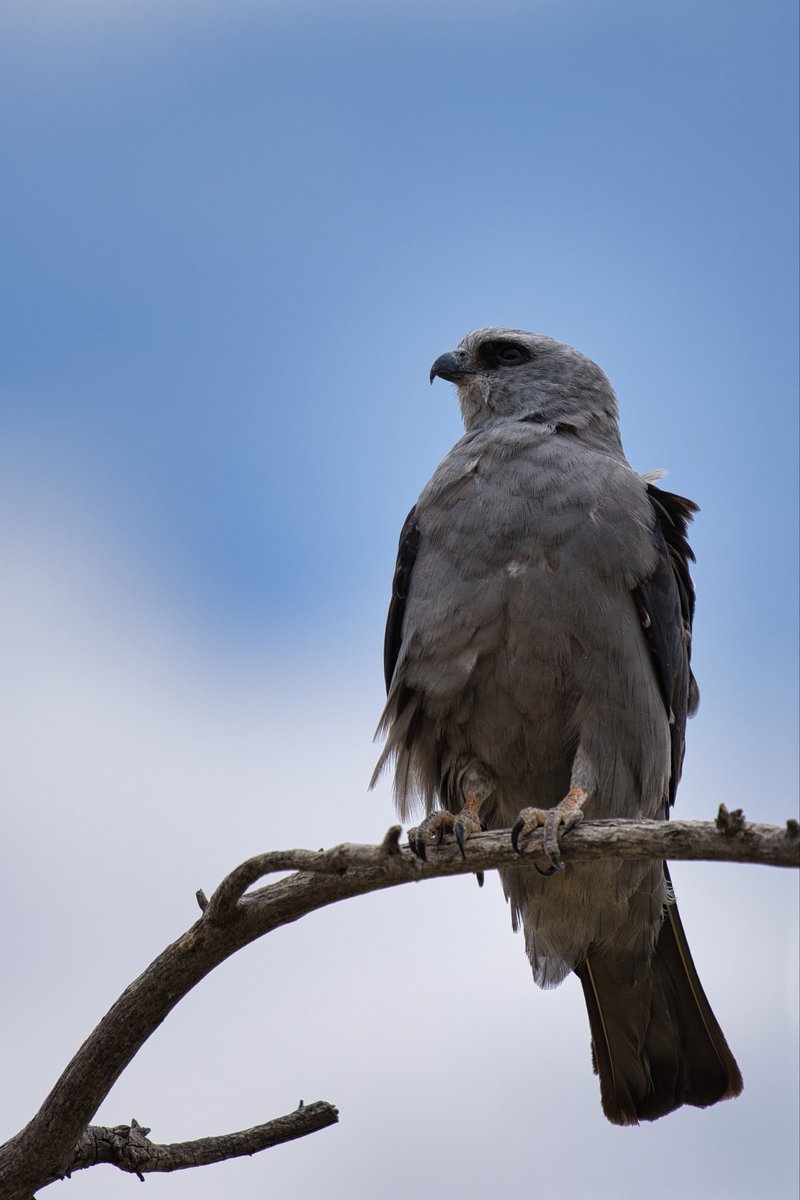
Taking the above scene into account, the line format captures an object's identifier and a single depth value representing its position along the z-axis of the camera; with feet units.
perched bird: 38.09
